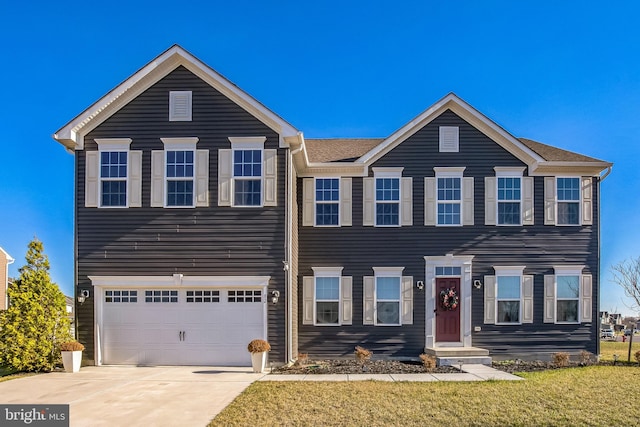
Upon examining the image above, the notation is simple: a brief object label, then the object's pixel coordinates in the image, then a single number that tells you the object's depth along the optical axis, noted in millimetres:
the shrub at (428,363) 13559
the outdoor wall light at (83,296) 14211
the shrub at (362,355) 14711
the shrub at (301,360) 14195
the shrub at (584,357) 15062
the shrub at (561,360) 14477
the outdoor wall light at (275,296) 13973
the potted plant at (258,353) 13195
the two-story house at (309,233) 14242
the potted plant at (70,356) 13242
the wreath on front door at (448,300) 15578
